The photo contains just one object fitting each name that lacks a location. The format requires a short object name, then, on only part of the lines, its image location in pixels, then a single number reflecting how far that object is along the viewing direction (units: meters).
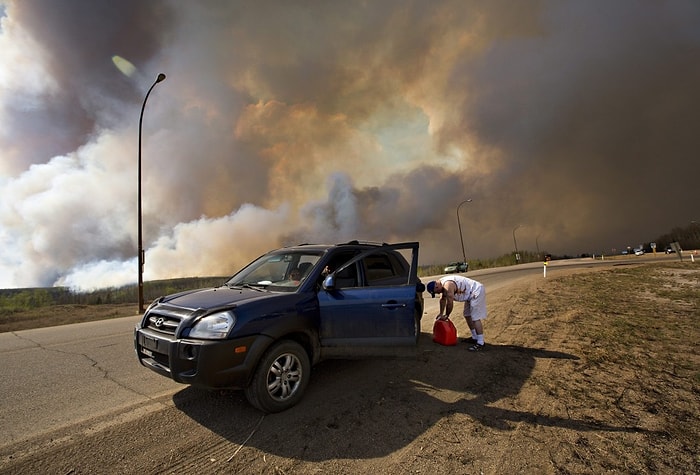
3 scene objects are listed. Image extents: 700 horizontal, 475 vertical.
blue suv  3.21
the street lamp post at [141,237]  14.16
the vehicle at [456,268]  35.07
